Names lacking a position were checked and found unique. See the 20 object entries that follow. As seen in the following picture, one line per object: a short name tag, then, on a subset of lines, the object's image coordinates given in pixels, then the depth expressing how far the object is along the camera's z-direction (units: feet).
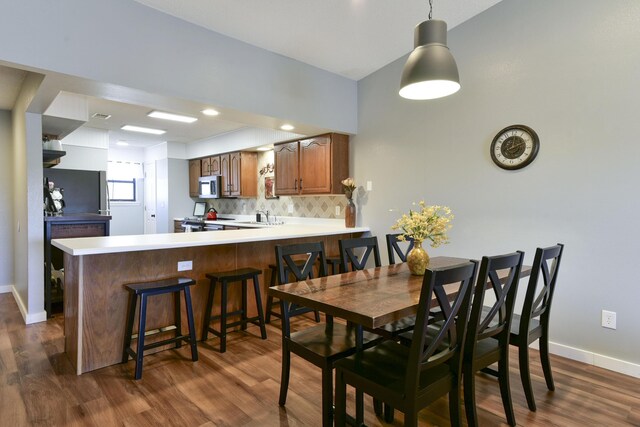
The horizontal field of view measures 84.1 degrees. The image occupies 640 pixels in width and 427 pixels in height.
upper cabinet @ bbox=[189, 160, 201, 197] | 24.45
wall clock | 9.87
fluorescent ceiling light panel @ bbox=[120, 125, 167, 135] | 19.77
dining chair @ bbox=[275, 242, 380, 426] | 5.86
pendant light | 6.72
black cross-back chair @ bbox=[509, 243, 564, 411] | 6.64
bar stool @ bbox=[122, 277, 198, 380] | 8.08
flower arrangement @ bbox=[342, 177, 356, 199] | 14.35
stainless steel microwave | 22.02
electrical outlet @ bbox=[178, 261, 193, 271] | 9.91
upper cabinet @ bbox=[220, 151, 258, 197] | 20.43
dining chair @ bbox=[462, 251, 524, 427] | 5.58
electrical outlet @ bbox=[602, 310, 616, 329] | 8.74
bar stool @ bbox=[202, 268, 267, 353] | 9.64
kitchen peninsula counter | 8.32
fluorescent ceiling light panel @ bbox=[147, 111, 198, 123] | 16.69
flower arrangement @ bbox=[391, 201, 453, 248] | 7.34
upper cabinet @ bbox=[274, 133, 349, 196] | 14.66
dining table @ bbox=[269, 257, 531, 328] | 5.09
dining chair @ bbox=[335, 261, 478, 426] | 4.66
